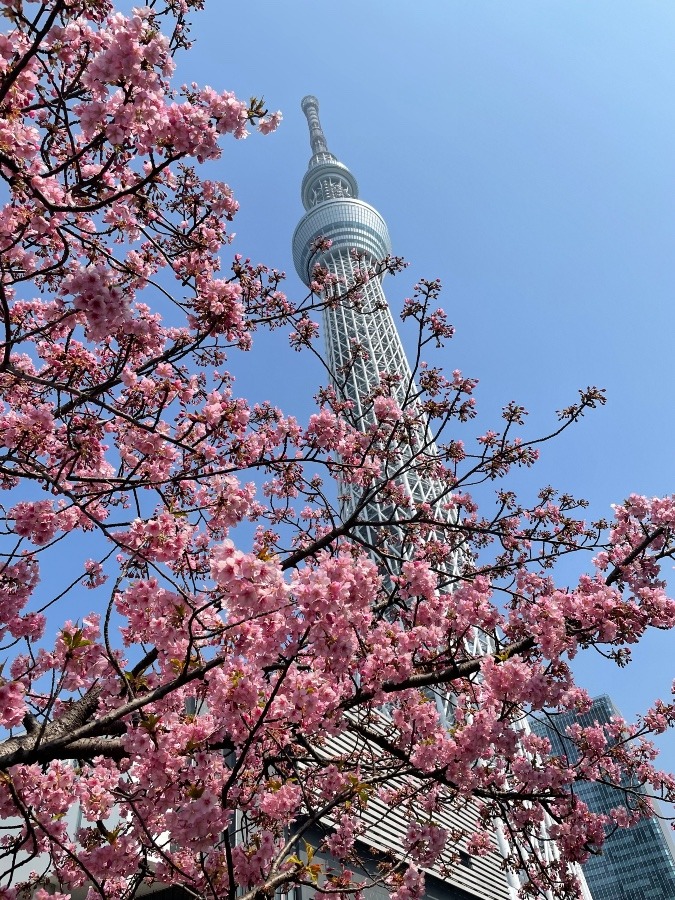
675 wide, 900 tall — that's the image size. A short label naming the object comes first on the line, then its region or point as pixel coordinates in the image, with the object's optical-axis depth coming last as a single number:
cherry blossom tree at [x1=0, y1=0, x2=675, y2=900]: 3.31
